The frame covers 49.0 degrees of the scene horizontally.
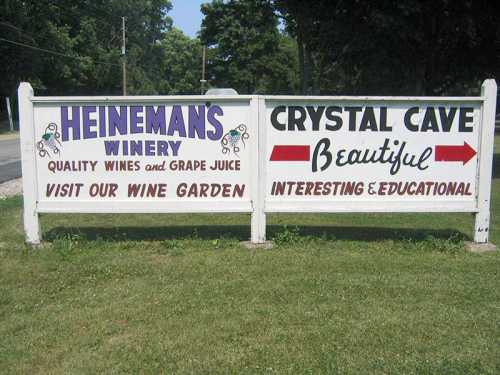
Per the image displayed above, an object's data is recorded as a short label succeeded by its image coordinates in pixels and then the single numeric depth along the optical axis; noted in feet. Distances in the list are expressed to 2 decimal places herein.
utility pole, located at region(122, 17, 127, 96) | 166.73
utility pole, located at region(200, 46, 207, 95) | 211.00
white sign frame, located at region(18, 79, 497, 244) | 19.65
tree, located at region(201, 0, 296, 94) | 194.90
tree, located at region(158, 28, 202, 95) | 249.96
